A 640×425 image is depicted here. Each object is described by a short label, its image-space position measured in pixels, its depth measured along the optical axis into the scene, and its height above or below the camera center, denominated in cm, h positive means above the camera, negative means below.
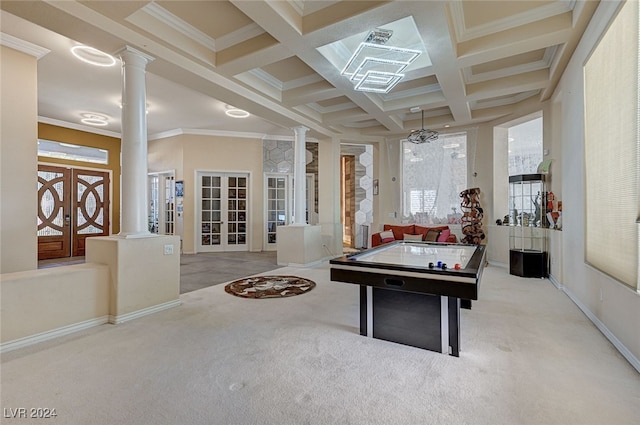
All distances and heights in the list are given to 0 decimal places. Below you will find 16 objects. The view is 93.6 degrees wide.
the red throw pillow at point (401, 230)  681 -46
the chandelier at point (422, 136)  494 +124
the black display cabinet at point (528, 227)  512 -29
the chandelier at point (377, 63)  303 +161
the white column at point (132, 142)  330 +77
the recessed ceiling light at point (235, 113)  634 +213
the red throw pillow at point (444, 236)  604 -52
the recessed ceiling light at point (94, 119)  672 +213
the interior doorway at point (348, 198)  952 +40
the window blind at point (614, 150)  228 +53
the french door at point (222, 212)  827 -3
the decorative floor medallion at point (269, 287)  414 -115
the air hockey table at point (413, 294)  219 -71
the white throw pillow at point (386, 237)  661 -59
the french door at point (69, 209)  692 +5
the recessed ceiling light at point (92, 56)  400 +215
